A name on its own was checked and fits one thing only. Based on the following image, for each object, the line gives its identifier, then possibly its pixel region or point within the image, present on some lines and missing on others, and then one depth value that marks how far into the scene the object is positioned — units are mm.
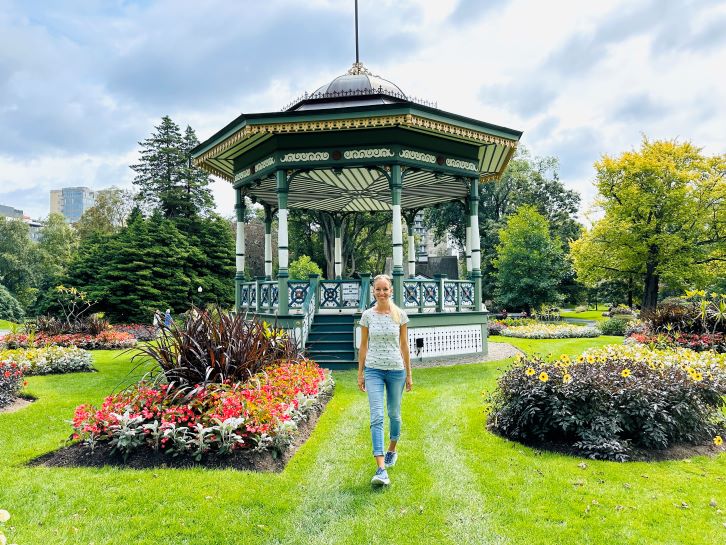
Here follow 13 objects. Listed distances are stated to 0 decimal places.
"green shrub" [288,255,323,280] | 24797
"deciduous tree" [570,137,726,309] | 20875
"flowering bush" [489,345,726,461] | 4543
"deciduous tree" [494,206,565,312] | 24453
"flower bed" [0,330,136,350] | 12566
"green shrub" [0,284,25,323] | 29828
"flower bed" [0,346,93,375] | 9555
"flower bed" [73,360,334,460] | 4184
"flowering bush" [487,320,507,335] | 20250
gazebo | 9656
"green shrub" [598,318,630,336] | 18922
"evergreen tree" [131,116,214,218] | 32000
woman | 3859
